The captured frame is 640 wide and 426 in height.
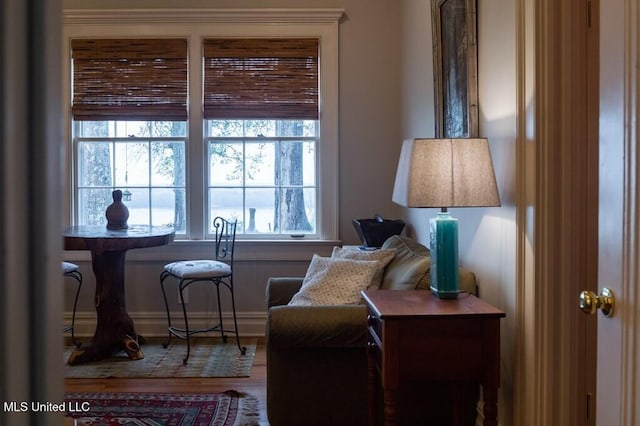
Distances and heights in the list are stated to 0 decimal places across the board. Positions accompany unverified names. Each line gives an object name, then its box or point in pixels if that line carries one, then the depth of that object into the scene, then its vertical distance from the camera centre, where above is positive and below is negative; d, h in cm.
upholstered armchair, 257 -80
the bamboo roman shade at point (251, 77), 459 +96
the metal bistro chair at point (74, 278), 414 -62
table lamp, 229 +9
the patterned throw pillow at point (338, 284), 295 -44
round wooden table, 380 -69
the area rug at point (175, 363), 367 -109
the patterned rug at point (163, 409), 292 -111
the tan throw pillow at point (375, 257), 307 -33
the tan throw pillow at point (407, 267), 266 -33
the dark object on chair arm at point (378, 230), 405 -22
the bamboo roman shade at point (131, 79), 459 +95
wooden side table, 208 -54
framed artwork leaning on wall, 271 +67
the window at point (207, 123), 459 +61
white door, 114 -3
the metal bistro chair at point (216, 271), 401 -50
